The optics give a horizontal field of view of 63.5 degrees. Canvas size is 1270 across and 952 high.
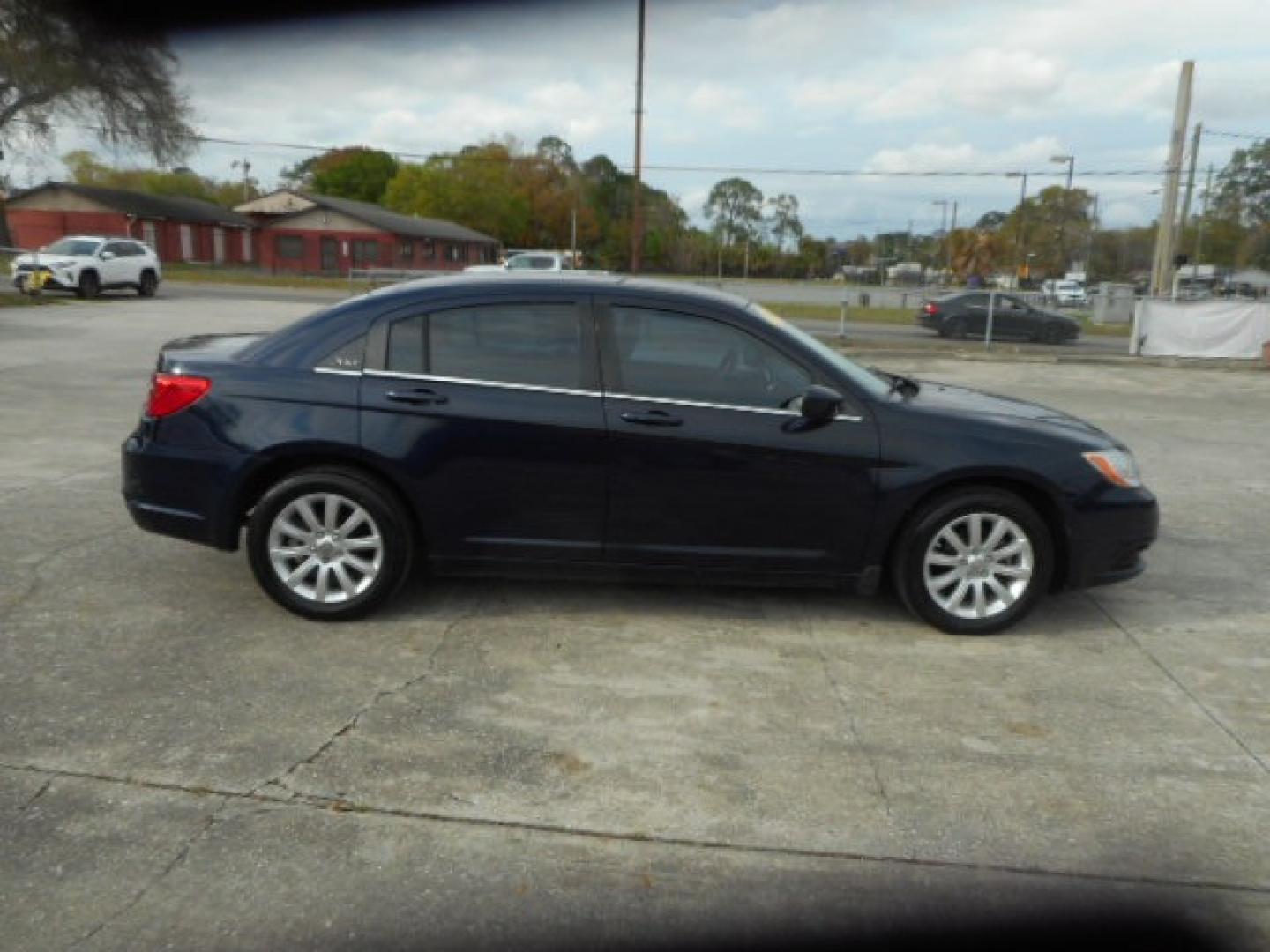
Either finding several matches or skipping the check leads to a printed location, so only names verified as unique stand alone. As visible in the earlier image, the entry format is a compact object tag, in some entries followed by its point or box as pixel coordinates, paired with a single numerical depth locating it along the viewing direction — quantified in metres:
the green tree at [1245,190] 58.25
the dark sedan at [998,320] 26.78
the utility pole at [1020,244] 68.19
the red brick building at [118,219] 55.44
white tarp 20.27
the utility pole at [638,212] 26.69
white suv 25.80
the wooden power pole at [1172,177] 23.34
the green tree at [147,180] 87.62
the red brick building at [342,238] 61.34
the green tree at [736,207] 98.56
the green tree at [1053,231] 85.56
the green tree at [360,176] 88.69
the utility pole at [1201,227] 59.12
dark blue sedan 4.57
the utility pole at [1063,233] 80.18
